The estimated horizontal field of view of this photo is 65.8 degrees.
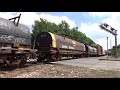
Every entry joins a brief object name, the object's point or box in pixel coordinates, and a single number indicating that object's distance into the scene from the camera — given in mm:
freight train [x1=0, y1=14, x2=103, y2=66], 6268
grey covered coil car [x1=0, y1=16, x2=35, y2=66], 6166
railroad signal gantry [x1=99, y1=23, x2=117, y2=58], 26549
